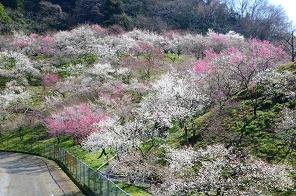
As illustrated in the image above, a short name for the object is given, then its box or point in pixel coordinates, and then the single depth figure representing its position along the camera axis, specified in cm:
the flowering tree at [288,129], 2809
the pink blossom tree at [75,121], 4619
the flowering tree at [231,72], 3962
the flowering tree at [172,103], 3688
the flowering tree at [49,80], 7338
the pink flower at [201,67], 5059
